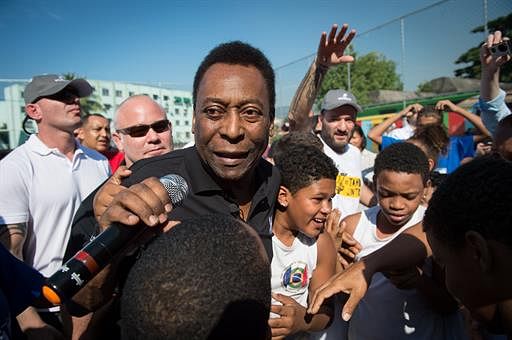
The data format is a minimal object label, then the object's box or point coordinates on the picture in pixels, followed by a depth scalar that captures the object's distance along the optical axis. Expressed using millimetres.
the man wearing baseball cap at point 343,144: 4133
